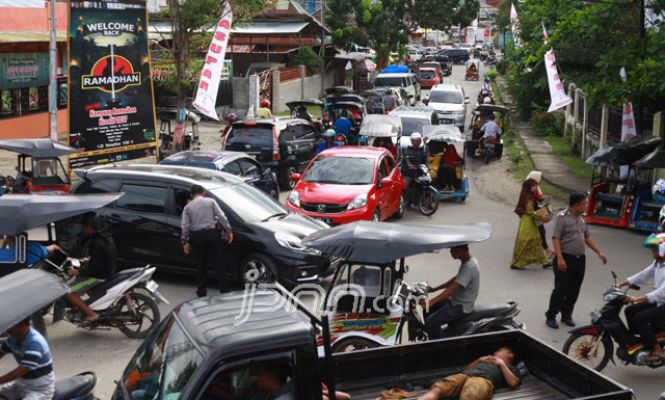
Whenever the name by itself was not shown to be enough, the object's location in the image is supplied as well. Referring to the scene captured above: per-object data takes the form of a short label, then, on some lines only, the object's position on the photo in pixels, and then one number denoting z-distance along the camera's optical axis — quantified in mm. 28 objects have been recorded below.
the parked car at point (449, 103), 32438
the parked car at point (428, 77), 52969
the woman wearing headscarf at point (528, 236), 13055
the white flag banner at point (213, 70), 18469
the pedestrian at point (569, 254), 9992
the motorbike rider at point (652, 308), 8398
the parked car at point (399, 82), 41188
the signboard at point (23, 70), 25016
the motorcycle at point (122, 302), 9500
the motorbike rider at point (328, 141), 20422
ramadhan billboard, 17953
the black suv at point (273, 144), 19578
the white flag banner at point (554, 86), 19797
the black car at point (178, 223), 11461
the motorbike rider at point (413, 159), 17922
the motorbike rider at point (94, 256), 9641
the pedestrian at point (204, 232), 10852
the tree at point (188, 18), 23172
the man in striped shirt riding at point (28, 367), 6297
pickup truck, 5098
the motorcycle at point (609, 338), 8484
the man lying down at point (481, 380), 6484
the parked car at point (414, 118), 25016
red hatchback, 14915
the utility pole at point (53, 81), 17375
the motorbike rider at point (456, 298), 8492
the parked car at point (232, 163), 15641
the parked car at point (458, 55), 82275
